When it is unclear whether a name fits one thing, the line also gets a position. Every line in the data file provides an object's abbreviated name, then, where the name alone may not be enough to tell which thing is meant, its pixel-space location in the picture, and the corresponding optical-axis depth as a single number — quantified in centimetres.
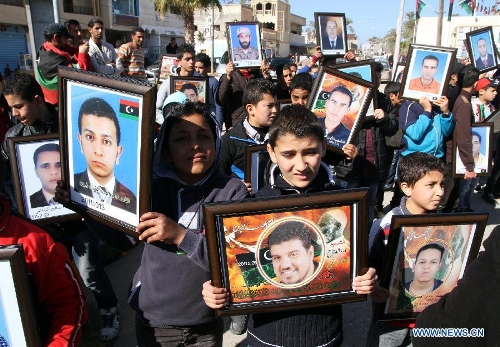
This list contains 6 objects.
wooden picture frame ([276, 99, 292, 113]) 425
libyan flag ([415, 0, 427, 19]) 1806
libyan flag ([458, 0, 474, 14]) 1645
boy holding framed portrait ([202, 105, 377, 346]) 182
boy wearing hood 184
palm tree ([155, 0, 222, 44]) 2350
